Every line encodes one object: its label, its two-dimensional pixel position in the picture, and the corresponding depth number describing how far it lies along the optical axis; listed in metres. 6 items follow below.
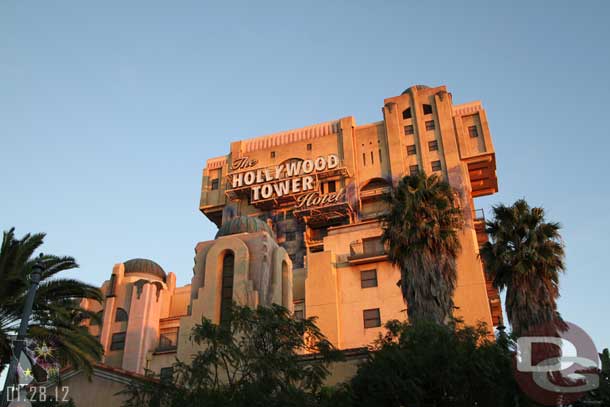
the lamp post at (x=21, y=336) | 17.20
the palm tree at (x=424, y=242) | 26.53
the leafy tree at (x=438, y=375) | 21.09
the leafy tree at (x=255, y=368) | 20.39
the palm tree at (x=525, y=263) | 26.80
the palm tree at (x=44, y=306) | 23.67
